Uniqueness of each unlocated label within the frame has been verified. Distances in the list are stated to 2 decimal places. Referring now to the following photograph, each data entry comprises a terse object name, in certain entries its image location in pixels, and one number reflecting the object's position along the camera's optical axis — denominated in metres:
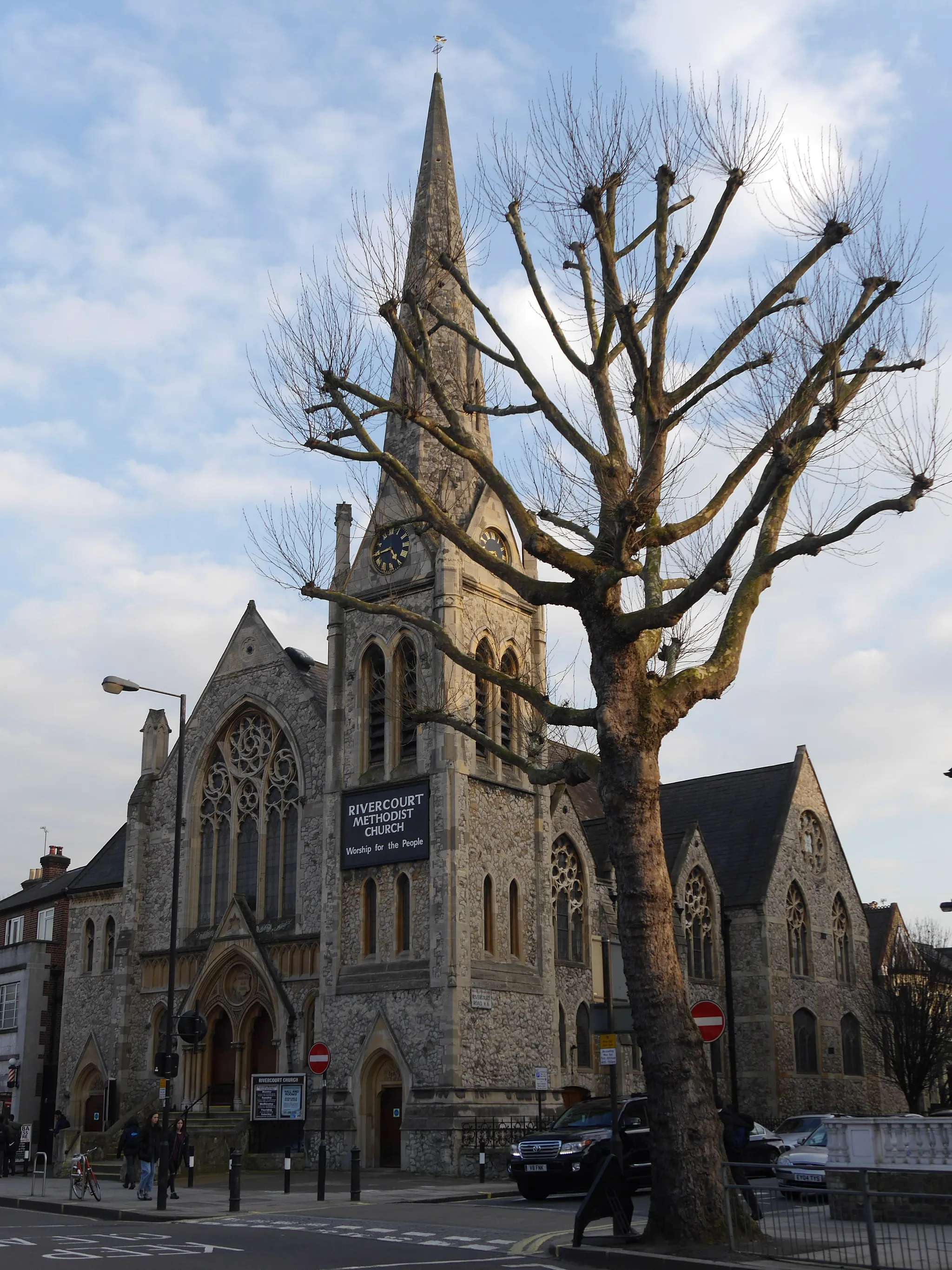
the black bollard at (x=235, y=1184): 19.00
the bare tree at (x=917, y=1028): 39.47
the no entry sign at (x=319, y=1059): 22.39
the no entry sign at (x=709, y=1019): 15.20
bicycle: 21.88
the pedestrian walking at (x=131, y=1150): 24.23
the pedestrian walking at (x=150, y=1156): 21.77
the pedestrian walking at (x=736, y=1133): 14.90
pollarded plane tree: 12.77
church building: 28.50
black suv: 20.06
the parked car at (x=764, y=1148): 20.90
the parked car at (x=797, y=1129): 23.61
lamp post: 21.96
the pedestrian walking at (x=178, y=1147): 21.86
